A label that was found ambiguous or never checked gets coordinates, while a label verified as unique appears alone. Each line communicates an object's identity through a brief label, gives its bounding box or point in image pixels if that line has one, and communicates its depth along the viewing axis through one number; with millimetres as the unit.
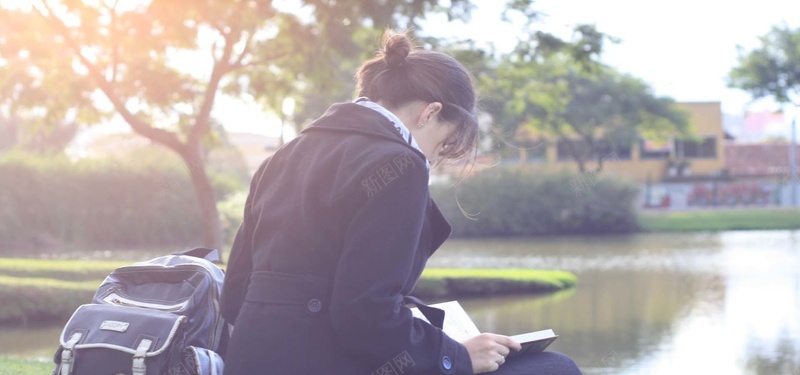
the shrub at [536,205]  27703
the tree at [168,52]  13133
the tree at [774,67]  33375
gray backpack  2365
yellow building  46406
